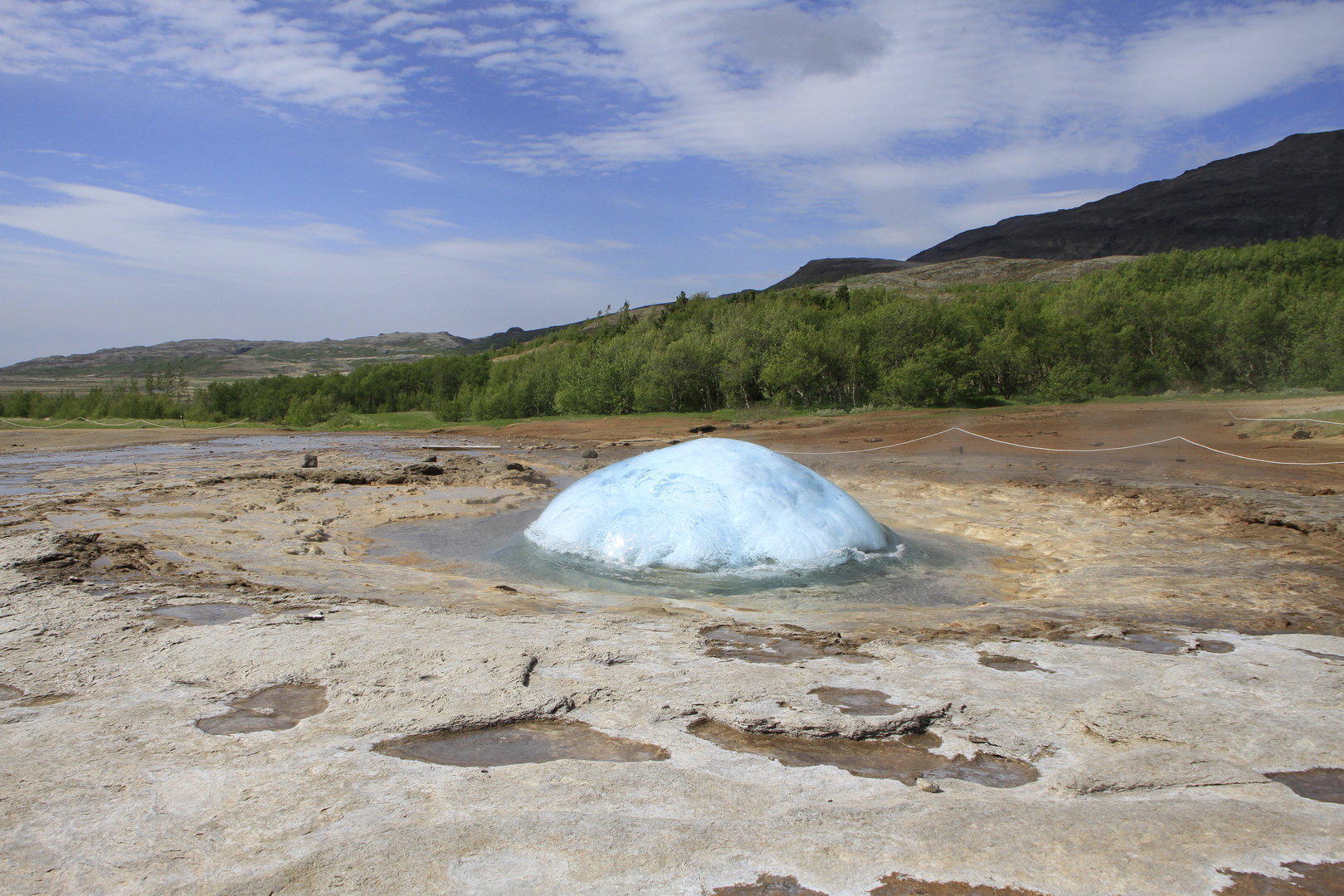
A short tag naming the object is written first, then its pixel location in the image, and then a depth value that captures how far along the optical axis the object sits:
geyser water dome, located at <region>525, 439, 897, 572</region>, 7.74
